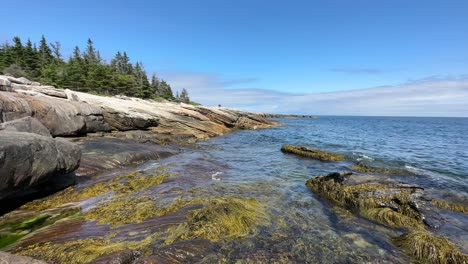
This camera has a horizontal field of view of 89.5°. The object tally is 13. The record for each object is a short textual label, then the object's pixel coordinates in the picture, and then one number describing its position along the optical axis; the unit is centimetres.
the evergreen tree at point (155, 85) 10204
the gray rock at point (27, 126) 1109
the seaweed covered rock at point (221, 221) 731
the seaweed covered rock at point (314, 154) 2125
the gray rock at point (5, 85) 1842
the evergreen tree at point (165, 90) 10231
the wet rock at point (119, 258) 548
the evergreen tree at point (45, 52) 8421
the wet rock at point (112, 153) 1445
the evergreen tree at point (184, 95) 12281
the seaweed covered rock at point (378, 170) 1709
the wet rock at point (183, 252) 580
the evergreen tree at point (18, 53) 6838
